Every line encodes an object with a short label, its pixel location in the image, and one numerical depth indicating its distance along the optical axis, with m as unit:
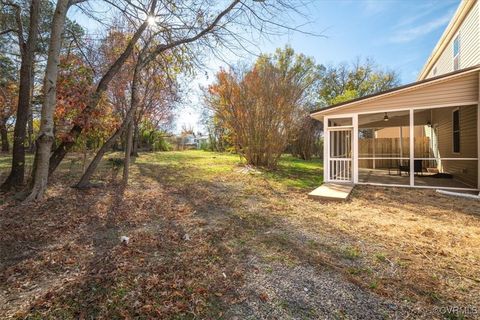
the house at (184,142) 32.97
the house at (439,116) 6.89
